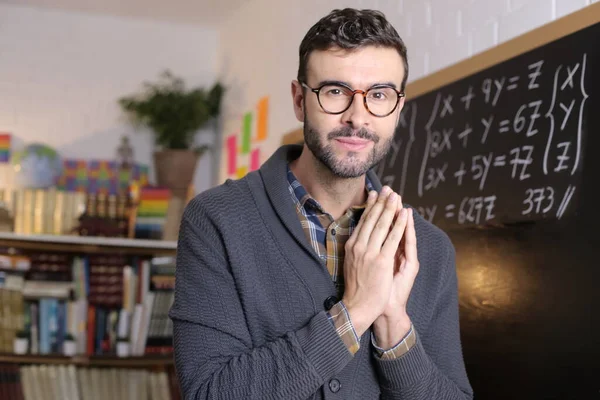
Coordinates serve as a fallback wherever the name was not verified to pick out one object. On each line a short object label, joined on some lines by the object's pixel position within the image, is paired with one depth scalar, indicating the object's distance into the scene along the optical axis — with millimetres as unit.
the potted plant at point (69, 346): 3971
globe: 4539
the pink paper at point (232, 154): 4828
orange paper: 4312
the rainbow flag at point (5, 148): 4738
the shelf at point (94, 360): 3877
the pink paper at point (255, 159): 4402
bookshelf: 3902
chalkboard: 1952
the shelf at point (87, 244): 3951
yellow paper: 4603
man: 1256
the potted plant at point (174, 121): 4875
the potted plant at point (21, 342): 3875
